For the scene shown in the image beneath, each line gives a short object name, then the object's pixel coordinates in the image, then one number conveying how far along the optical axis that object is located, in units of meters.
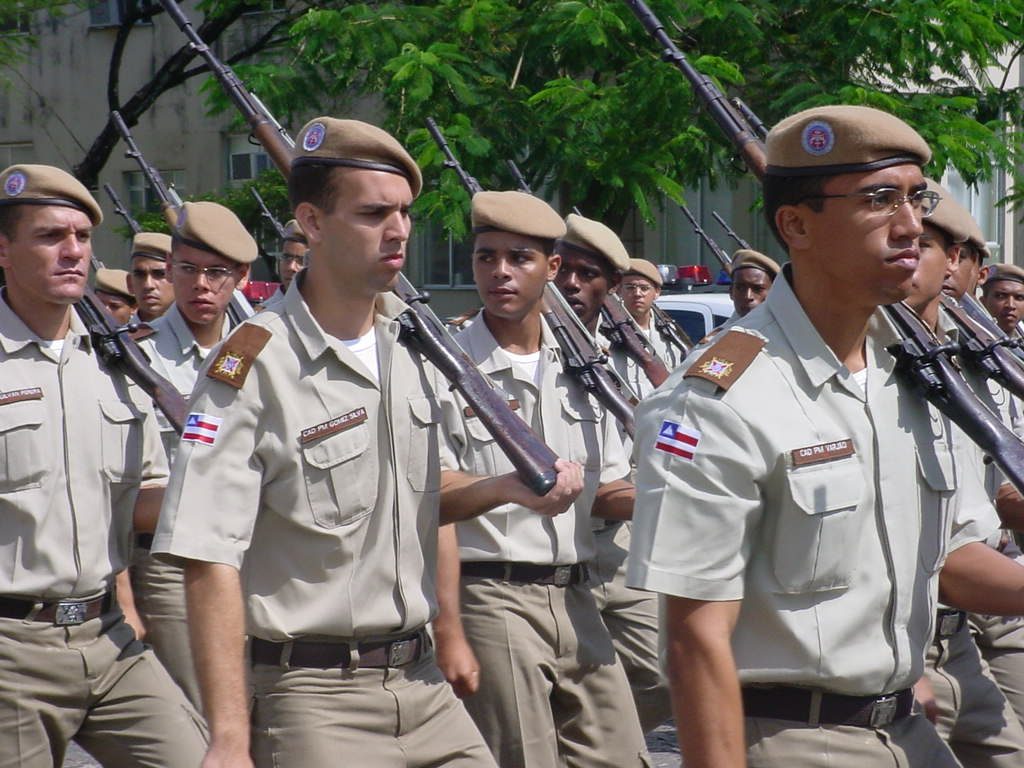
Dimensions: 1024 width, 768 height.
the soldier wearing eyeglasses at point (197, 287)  14.07
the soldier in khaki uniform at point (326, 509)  7.56
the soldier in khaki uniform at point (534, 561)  10.88
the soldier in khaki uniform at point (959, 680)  10.16
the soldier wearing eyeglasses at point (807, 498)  6.13
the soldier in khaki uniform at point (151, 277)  18.12
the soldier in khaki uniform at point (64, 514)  9.43
